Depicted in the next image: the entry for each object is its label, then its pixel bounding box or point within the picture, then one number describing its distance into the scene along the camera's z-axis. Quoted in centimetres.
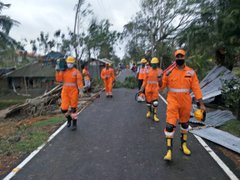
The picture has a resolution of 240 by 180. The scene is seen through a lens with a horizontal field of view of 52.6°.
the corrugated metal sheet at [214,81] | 894
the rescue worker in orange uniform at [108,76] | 1366
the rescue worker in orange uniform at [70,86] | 697
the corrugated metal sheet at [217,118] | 707
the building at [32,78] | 3550
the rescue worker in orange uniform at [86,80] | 1558
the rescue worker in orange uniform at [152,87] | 778
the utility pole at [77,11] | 2005
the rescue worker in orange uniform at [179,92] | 472
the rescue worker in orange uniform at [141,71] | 1175
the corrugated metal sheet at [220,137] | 526
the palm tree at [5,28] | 2350
